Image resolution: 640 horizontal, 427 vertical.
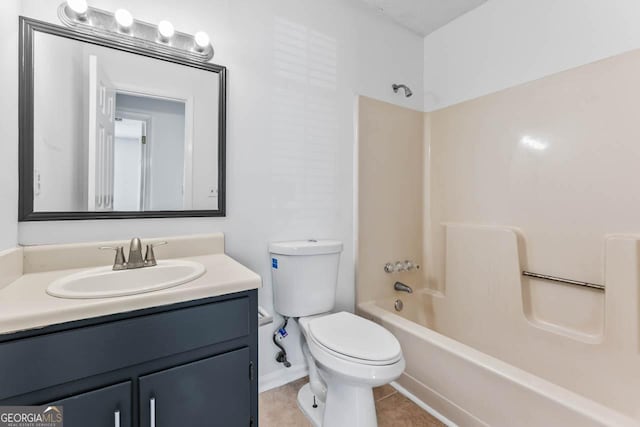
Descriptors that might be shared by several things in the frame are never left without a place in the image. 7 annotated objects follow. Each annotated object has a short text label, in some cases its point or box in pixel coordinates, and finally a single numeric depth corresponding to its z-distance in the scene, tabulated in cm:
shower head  201
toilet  113
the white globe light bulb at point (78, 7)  115
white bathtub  102
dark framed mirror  112
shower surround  131
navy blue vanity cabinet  71
